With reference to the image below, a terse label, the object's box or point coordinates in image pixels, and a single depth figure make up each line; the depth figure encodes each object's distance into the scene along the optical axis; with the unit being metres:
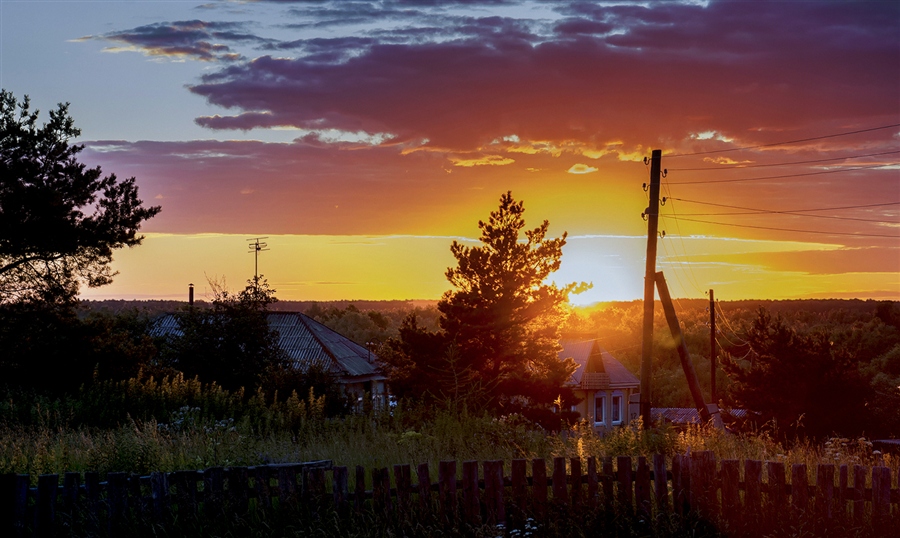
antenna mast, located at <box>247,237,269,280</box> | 56.64
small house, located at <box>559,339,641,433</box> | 56.78
